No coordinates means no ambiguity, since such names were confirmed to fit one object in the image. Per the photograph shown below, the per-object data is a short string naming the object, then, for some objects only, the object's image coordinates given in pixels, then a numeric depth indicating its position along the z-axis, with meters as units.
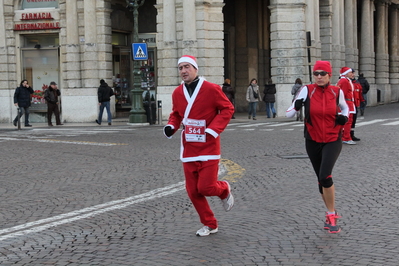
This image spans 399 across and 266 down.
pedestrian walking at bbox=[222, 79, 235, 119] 27.83
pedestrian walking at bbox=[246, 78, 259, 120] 28.53
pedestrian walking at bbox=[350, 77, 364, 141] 16.45
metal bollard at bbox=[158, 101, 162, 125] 25.39
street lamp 26.11
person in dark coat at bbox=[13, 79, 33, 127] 25.89
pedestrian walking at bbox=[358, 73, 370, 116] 31.66
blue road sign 25.67
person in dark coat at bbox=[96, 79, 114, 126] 26.64
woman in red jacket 7.12
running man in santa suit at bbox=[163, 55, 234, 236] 6.91
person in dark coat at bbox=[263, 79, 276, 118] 28.98
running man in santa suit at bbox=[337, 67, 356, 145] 15.16
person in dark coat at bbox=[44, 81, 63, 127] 26.72
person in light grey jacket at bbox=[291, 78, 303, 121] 27.72
